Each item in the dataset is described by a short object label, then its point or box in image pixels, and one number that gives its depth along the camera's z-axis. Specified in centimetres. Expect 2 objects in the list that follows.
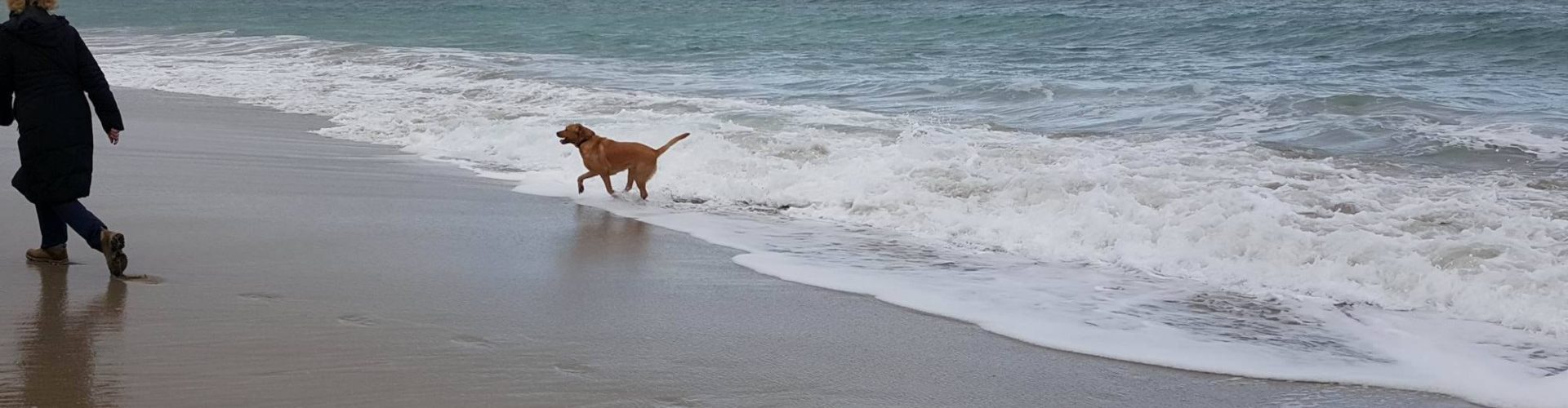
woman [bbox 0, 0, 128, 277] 507
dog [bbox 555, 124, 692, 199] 821
